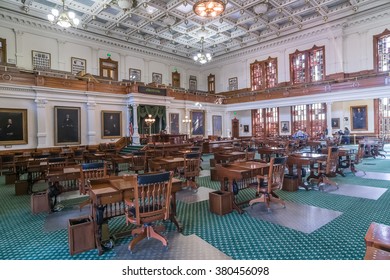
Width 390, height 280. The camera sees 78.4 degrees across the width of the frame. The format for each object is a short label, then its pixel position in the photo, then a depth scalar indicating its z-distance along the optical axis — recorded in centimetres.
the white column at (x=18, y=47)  1451
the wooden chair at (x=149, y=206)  285
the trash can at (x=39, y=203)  463
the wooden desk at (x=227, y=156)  745
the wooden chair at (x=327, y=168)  589
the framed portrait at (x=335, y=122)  1800
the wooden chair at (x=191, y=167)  593
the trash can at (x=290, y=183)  583
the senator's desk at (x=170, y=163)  573
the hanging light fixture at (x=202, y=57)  1591
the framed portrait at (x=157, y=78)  2170
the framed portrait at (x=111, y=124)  1482
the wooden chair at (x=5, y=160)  860
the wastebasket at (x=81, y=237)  295
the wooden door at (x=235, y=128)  2364
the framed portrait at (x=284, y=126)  2006
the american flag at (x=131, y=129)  1514
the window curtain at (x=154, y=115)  1549
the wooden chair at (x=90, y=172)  429
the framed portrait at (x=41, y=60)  1525
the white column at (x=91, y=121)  1407
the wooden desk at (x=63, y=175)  434
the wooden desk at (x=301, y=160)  576
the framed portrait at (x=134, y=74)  2006
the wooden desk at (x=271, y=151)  858
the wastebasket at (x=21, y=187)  608
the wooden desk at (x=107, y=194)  286
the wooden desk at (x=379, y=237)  159
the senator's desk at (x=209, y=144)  1480
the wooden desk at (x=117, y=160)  750
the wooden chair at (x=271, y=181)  427
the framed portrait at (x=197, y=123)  1958
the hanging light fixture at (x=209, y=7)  869
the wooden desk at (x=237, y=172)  415
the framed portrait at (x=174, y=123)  1806
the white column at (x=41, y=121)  1226
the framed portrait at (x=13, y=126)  1138
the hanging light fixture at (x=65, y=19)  1019
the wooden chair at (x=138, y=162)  759
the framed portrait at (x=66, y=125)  1300
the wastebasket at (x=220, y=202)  425
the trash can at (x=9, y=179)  748
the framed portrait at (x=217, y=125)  2126
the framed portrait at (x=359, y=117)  1698
